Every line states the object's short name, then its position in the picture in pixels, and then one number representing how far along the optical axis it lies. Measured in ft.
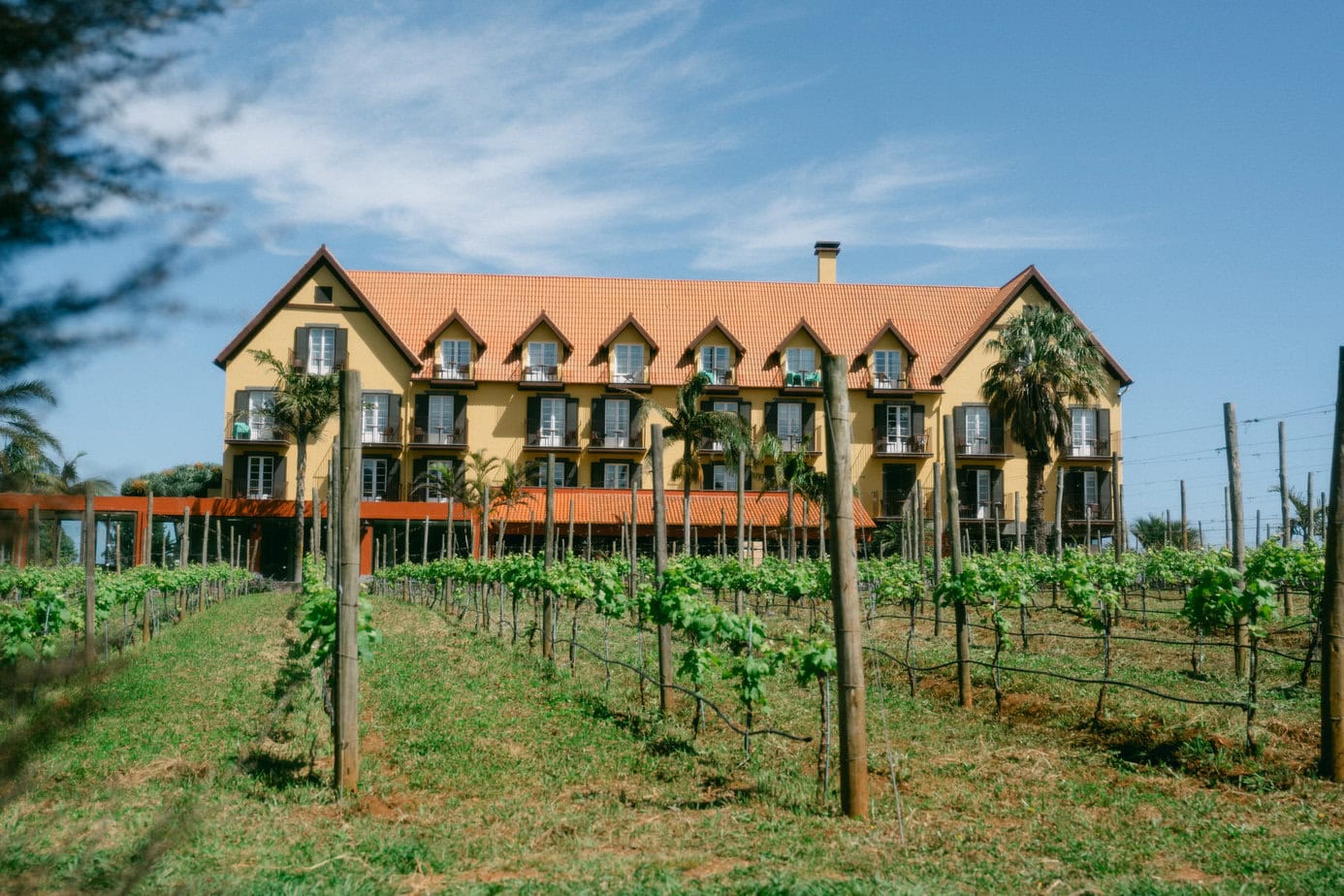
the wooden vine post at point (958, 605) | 48.75
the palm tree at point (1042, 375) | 126.00
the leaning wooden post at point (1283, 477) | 88.00
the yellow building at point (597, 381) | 162.81
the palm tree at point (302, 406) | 147.33
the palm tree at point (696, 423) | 128.16
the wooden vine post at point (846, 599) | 28.09
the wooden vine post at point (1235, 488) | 50.19
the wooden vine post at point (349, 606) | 31.48
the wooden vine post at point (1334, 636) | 32.83
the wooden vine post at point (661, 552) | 44.86
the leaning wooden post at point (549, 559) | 61.50
